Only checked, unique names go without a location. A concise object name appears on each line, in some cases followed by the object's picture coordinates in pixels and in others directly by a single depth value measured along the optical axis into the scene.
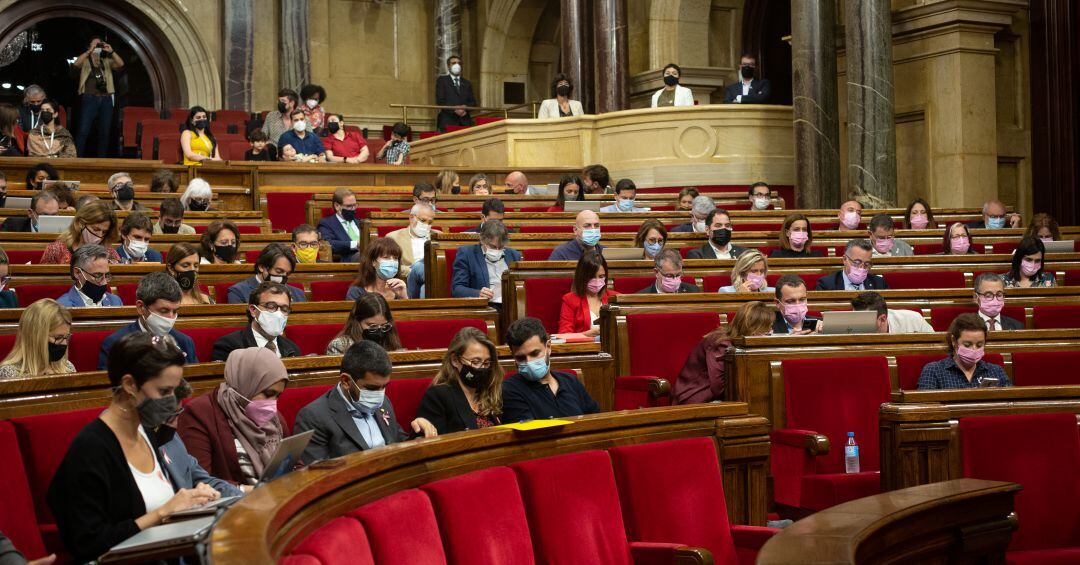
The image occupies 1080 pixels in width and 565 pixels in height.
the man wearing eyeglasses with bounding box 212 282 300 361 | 4.62
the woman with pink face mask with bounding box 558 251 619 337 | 6.05
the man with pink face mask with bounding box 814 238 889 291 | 6.68
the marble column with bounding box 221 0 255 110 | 16.28
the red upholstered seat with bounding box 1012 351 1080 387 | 4.95
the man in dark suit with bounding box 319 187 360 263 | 8.07
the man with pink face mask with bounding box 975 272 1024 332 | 5.94
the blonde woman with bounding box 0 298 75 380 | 3.90
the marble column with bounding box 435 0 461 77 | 17.44
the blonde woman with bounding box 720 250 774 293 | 6.34
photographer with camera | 12.83
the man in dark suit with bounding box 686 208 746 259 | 7.46
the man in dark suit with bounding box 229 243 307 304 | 5.51
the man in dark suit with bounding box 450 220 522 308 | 6.71
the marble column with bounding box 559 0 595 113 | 13.94
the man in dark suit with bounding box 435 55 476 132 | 15.40
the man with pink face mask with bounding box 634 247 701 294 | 6.15
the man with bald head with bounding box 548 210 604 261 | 7.02
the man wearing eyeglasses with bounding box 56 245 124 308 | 5.13
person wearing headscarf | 3.54
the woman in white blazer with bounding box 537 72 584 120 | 12.36
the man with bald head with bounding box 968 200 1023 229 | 9.02
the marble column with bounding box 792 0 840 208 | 10.96
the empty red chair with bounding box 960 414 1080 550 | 3.76
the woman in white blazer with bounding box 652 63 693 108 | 12.07
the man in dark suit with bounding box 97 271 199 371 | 4.45
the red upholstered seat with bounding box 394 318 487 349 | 5.14
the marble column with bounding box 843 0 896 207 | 10.66
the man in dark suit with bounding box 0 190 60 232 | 7.38
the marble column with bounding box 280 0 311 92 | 16.53
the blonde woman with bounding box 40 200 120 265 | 6.13
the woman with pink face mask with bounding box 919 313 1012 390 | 4.74
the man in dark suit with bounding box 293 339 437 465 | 3.57
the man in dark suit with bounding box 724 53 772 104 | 11.95
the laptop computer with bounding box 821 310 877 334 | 5.05
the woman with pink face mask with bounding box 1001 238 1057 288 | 6.84
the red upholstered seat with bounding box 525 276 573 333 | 6.27
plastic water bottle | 4.57
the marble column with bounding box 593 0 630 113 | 13.26
